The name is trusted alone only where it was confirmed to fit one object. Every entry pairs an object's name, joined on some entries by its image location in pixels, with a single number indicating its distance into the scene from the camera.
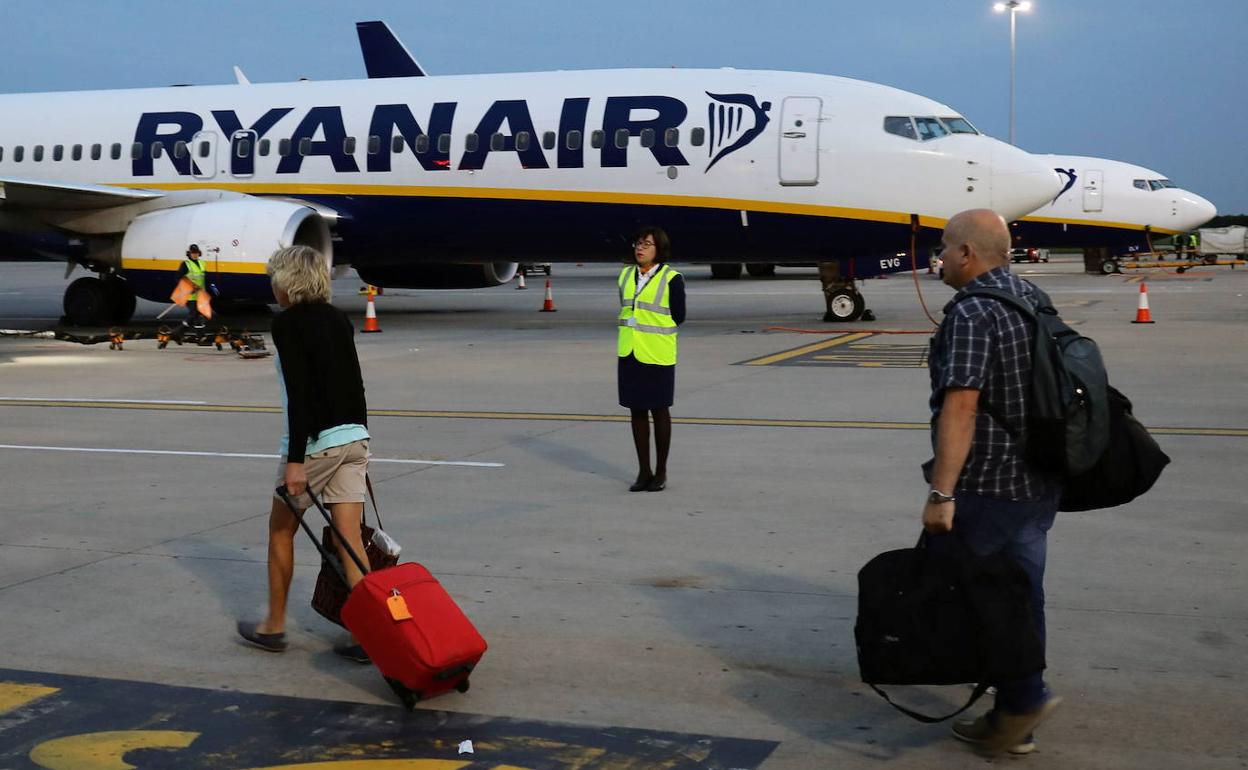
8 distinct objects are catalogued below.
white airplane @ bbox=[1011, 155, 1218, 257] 37.38
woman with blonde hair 5.47
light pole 56.28
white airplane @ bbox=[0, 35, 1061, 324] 20.31
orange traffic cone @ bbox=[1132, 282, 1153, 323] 22.64
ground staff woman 9.11
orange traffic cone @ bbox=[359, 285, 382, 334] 22.38
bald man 4.40
